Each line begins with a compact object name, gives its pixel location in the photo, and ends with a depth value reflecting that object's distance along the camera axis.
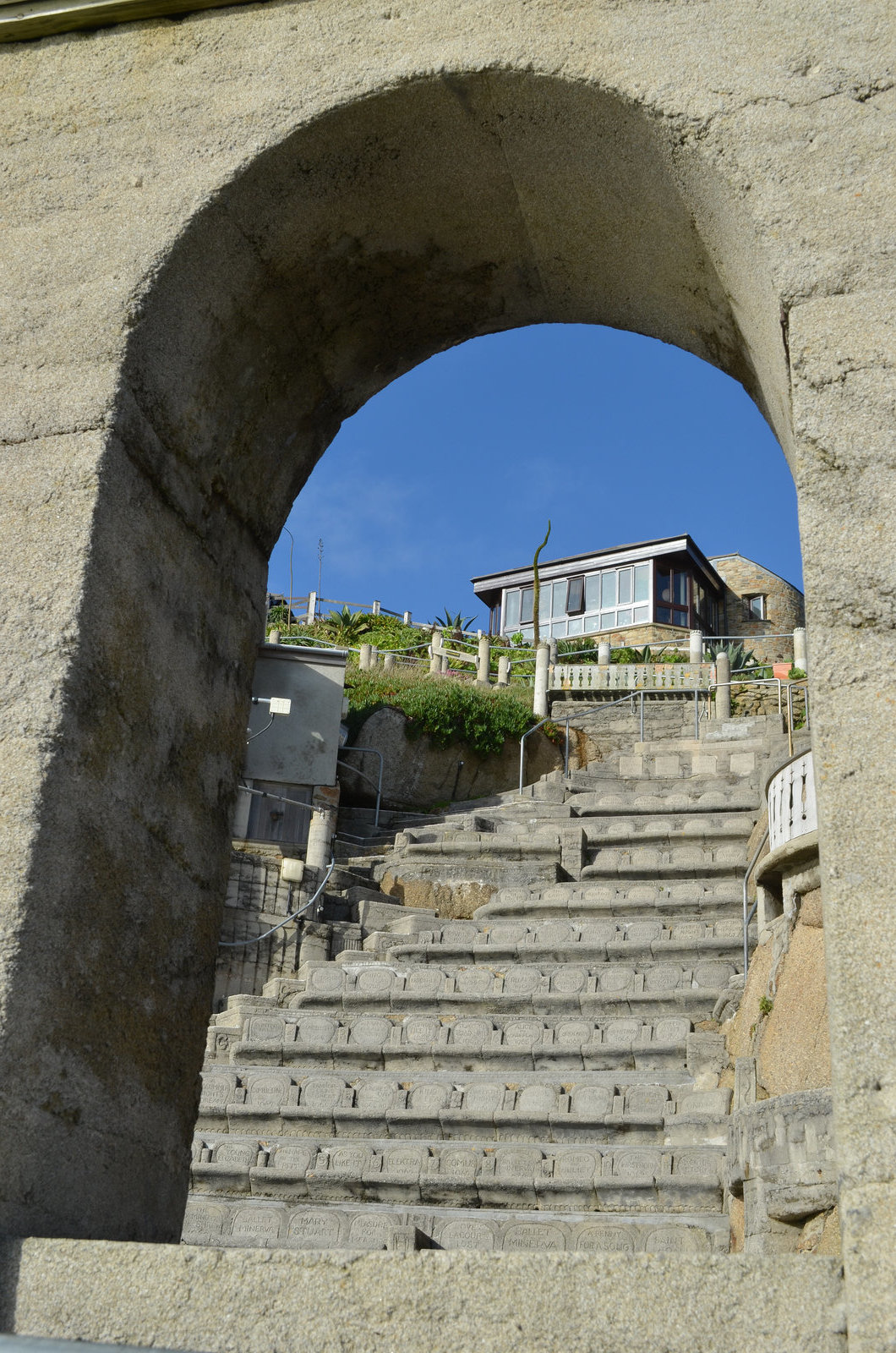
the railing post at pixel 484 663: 30.64
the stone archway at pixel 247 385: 2.26
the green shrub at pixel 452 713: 26.86
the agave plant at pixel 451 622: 36.69
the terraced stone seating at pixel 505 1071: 8.18
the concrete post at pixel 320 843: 17.86
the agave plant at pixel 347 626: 33.72
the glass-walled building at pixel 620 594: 39.66
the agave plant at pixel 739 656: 29.75
